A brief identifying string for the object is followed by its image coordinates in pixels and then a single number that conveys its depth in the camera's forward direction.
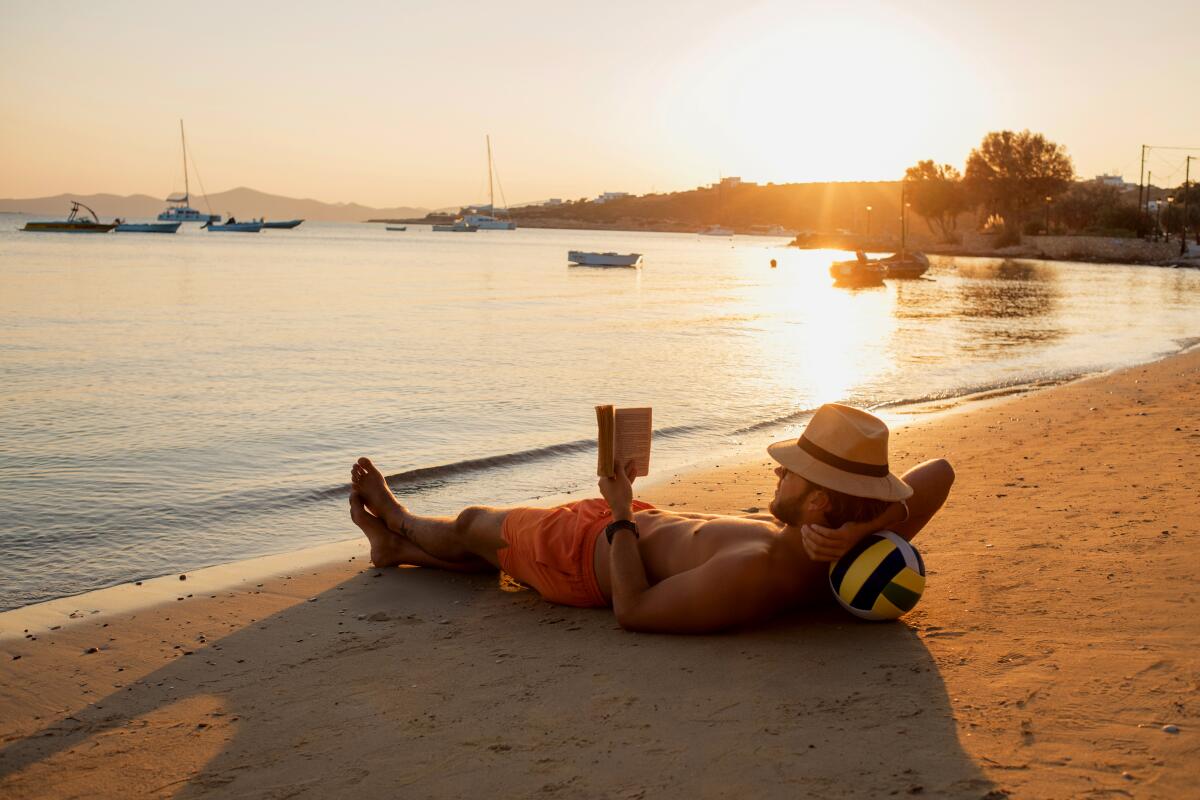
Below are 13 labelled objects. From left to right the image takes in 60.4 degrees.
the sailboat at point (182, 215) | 129.38
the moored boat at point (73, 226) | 100.94
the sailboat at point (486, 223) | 177.25
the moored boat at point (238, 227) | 128.50
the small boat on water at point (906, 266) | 60.38
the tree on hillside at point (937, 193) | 112.38
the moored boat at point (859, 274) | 54.25
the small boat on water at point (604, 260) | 67.26
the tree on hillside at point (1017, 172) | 105.56
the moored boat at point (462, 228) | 175.38
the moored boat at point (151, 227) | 109.94
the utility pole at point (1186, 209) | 73.94
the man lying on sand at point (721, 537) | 3.88
